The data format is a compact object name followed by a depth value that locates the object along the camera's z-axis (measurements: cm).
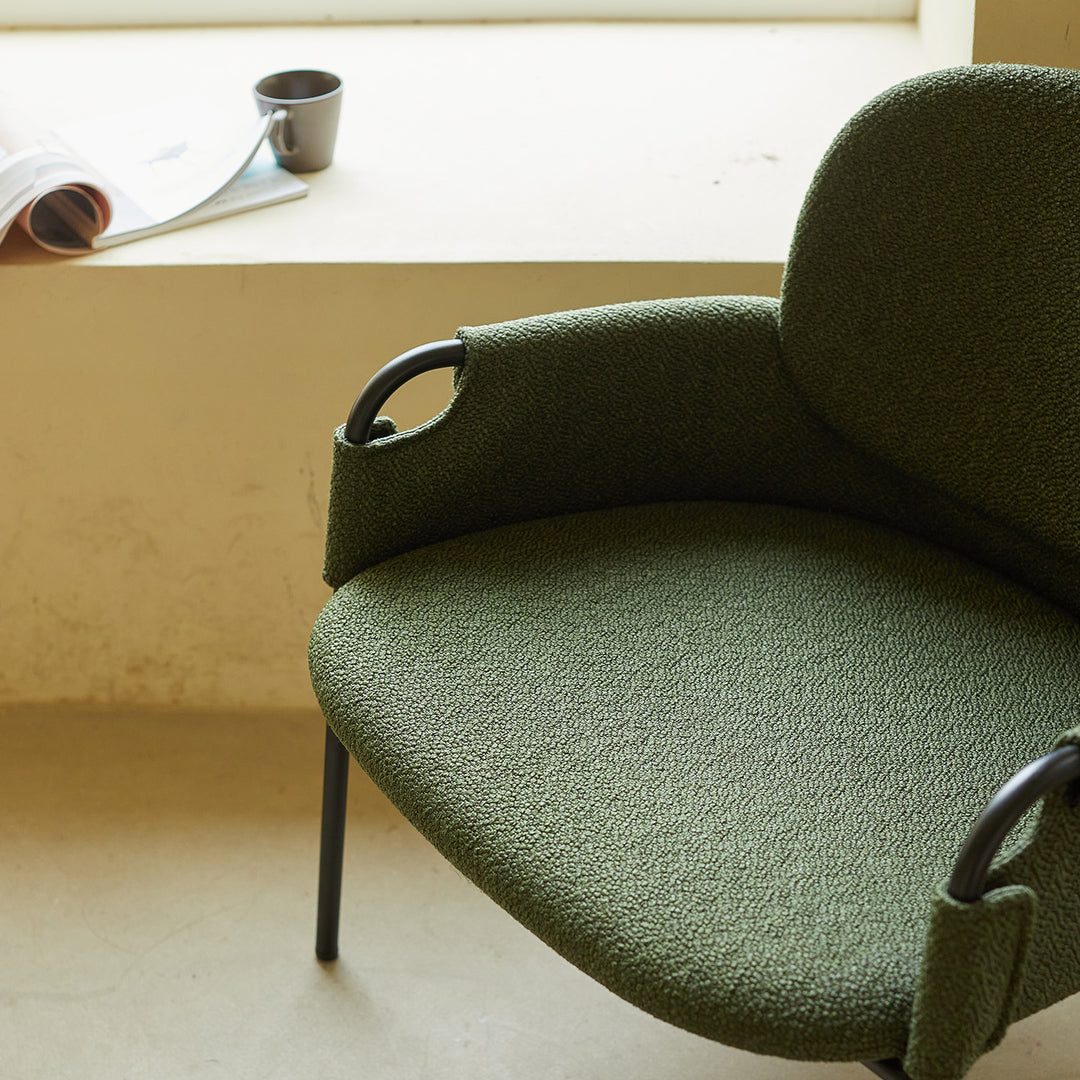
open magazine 300
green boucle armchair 240
